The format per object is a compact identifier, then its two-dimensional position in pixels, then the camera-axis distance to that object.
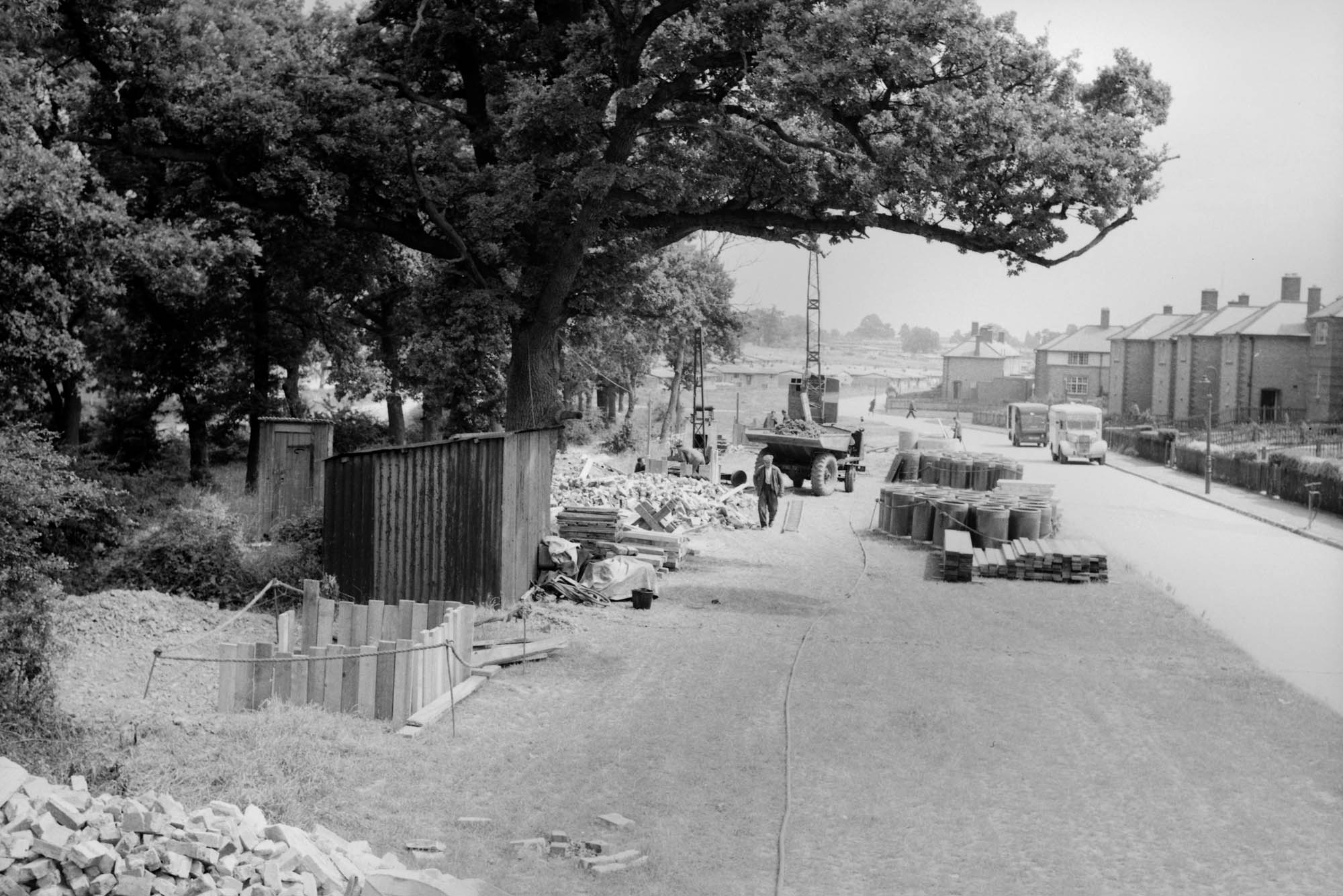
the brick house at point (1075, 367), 105.75
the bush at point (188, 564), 18.16
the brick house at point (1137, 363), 91.56
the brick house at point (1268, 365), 71.69
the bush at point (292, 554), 18.38
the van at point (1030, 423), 71.81
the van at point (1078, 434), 59.01
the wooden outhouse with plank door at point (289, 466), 23.72
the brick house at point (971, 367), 129.75
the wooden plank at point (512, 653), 14.29
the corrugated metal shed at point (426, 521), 17.48
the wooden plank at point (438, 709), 11.42
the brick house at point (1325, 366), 64.94
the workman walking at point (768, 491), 29.50
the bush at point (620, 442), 51.56
